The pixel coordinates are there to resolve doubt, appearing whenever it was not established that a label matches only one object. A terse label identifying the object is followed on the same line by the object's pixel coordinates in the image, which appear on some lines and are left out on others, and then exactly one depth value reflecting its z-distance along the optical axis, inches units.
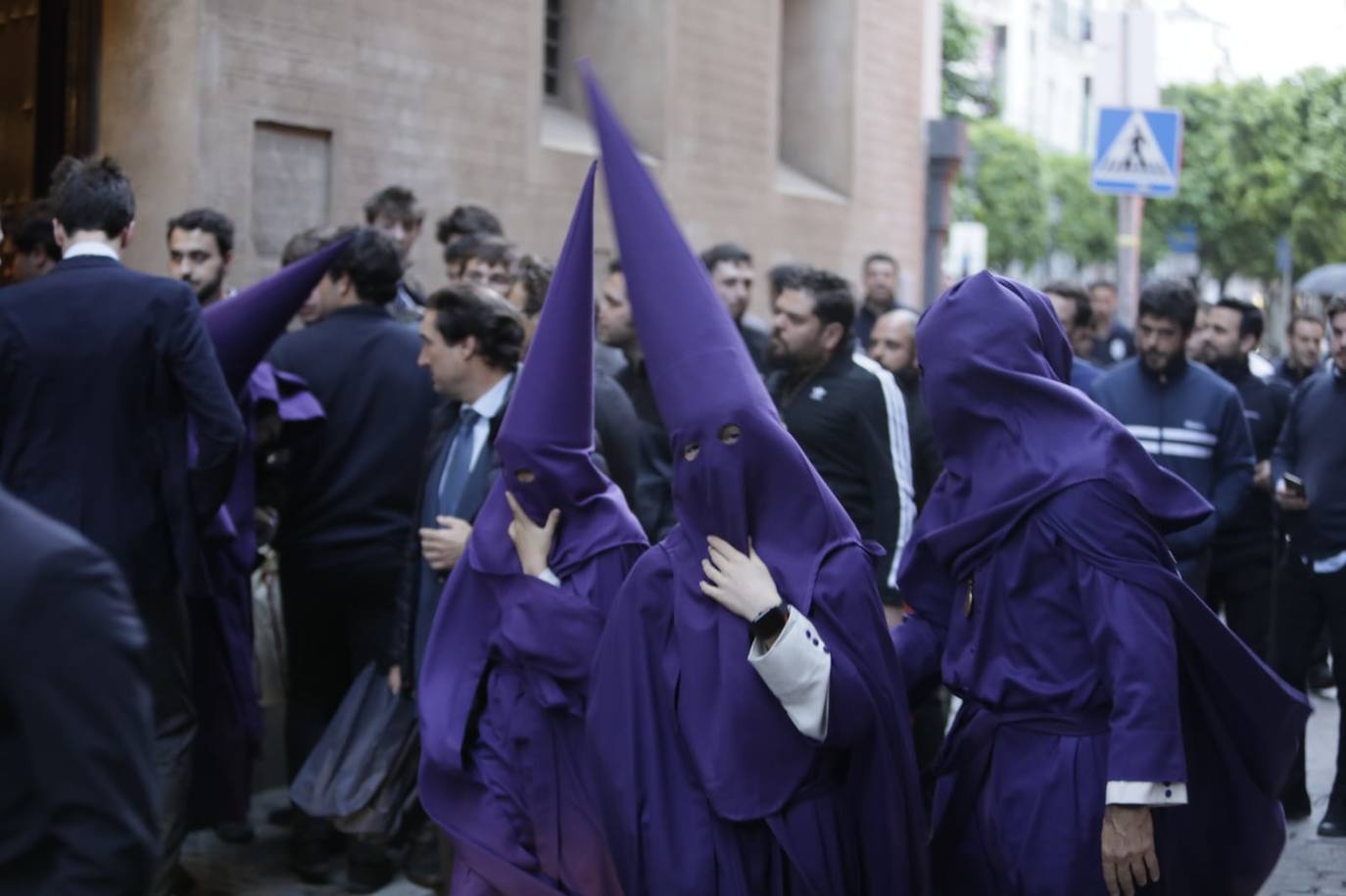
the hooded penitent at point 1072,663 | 177.3
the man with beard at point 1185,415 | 343.0
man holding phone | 341.7
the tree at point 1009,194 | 2090.3
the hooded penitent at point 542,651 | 213.3
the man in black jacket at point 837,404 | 313.3
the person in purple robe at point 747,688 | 176.6
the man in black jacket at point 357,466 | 307.6
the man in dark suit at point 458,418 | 258.1
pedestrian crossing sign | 633.6
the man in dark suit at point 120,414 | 245.6
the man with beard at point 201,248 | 320.8
